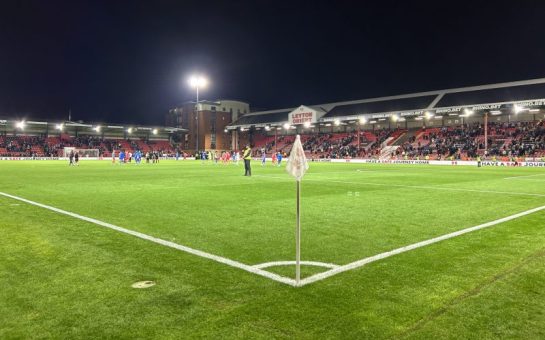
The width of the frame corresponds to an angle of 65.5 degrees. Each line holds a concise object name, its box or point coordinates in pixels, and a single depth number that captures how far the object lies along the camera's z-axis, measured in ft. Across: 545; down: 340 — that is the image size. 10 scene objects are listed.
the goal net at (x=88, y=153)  260.62
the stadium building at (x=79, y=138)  255.29
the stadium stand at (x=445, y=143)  180.47
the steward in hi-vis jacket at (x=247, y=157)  86.48
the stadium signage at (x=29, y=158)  226.42
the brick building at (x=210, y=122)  326.03
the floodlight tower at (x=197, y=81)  193.67
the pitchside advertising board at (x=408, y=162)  155.93
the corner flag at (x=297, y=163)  18.60
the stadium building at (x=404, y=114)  183.11
